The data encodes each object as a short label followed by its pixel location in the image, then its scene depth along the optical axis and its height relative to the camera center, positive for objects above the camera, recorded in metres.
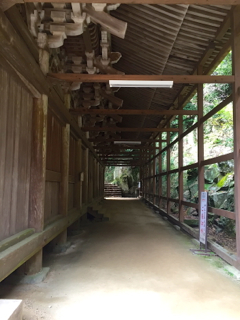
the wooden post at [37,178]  3.53 -0.02
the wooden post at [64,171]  5.27 +0.13
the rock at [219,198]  8.18 -0.60
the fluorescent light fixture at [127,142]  9.50 +1.36
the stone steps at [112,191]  25.72 -1.33
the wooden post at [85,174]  8.54 +0.12
